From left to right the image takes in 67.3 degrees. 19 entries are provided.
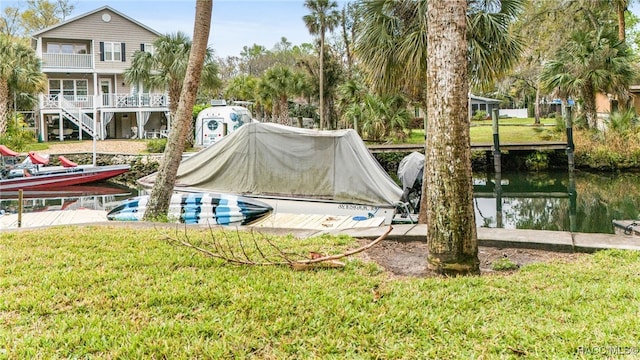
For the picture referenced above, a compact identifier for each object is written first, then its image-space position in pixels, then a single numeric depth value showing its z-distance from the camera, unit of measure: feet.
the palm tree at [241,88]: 121.60
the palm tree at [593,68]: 65.77
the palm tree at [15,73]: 82.23
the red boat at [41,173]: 56.29
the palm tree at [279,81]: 103.09
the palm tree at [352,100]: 84.09
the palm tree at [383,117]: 81.30
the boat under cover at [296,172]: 36.29
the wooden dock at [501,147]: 69.68
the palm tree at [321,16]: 114.11
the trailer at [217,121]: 86.33
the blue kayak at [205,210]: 31.99
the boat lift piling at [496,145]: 64.13
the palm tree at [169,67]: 81.30
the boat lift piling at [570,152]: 59.72
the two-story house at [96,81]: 99.19
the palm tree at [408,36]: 39.09
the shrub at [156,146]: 81.92
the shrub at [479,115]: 162.50
